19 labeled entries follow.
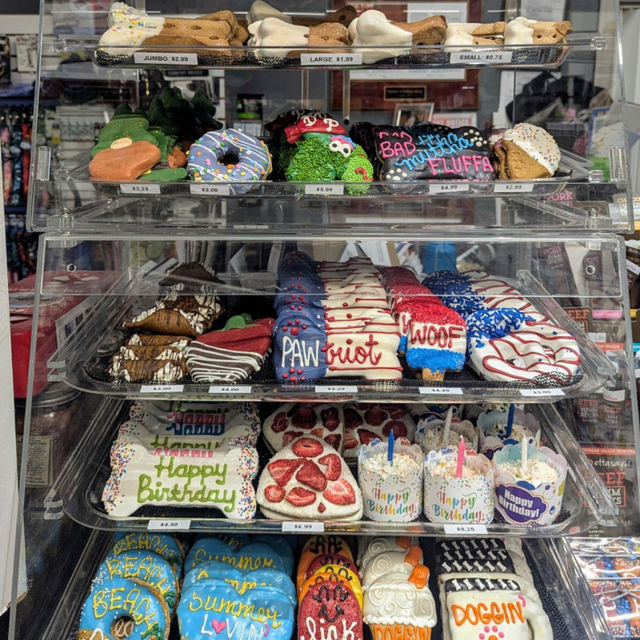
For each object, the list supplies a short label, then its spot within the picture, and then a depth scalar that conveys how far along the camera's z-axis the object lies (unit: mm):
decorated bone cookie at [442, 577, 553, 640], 672
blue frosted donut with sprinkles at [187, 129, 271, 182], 641
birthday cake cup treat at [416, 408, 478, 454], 728
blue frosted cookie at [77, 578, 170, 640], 670
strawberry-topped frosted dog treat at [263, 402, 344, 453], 758
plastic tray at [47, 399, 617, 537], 661
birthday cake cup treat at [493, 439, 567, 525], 653
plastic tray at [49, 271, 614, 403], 642
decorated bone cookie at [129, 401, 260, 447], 752
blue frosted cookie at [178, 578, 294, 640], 676
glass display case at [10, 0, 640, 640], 639
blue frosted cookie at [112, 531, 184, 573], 752
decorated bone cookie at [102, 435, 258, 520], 682
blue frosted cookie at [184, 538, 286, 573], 743
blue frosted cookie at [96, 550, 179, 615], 709
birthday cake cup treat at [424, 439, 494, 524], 655
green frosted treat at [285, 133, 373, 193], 654
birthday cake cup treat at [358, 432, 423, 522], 663
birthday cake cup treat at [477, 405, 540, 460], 727
